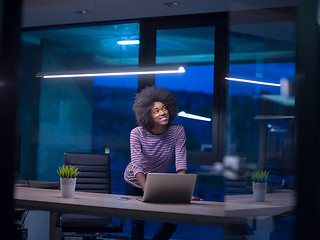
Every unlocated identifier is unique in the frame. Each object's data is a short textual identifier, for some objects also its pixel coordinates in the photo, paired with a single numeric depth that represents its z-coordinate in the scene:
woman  3.46
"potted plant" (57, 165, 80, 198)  3.37
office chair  4.20
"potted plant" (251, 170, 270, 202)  2.85
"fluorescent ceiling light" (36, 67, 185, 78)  4.35
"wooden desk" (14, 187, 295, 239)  2.56
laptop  2.90
